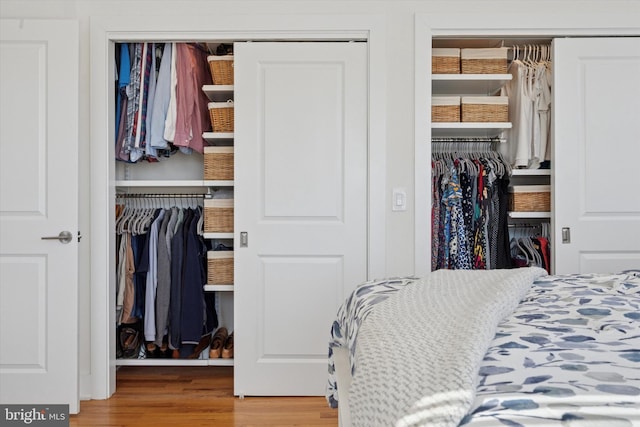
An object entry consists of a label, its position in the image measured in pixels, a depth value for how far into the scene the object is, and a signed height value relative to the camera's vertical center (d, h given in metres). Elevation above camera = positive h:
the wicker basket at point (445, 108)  2.97 +0.56
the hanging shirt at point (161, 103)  3.04 +0.61
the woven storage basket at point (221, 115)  3.00 +0.53
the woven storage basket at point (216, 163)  3.02 +0.26
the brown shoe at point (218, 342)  3.13 -0.83
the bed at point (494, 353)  0.74 -0.26
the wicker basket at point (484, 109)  2.97 +0.56
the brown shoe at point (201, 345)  3.18 -0.85
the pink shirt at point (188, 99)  3.04 +0.63
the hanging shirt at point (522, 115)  3.02 +0.54
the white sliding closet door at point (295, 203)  2.80 +0.03
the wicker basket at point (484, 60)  2.95 +0.83
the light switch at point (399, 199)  2.79 +0.05
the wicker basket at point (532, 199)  3.00 +0.05
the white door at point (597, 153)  2.77 +0.29
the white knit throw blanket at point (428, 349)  0.78 -0.26
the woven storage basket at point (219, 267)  3.04 -0.34
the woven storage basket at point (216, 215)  3.01 -0.04
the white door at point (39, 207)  2.63 +0.00
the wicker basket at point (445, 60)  2.94 +0.82
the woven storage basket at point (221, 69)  2.98 +0.79
